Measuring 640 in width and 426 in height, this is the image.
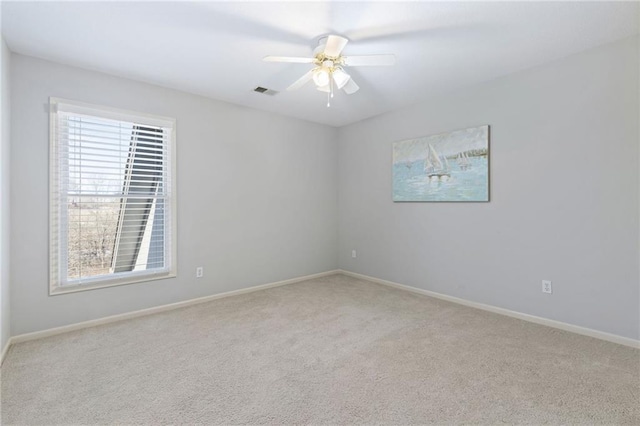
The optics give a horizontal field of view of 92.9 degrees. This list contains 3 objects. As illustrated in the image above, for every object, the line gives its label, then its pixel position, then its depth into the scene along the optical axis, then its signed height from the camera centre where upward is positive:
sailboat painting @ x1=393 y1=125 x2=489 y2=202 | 3.43 +0.57
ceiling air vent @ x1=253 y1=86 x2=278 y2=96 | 3.50 +1.44
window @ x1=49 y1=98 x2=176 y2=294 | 2.89 +0.17
